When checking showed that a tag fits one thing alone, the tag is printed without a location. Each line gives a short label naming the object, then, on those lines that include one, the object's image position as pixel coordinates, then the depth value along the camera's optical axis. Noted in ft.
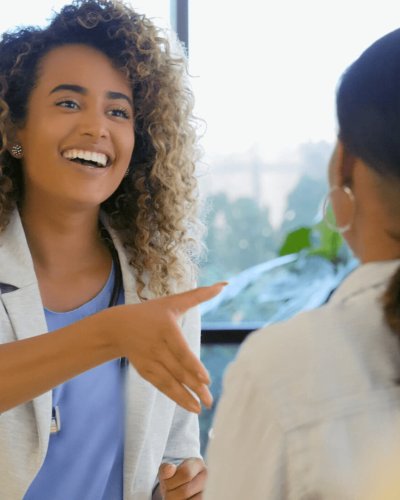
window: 10.63
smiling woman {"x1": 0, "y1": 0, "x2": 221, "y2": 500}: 5.33
